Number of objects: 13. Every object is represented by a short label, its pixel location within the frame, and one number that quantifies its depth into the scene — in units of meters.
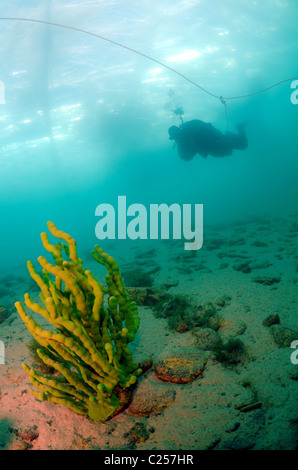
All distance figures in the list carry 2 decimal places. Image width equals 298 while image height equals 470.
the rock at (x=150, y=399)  2.74
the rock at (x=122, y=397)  2.73
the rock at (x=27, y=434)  2.56
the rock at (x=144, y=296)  6.06
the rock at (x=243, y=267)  7.31
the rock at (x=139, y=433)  2.43
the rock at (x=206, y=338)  3.84
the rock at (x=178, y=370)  3.15
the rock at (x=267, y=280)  6.09
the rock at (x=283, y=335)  3.68
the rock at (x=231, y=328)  4.15
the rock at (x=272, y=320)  4.22
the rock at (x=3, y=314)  6.58
